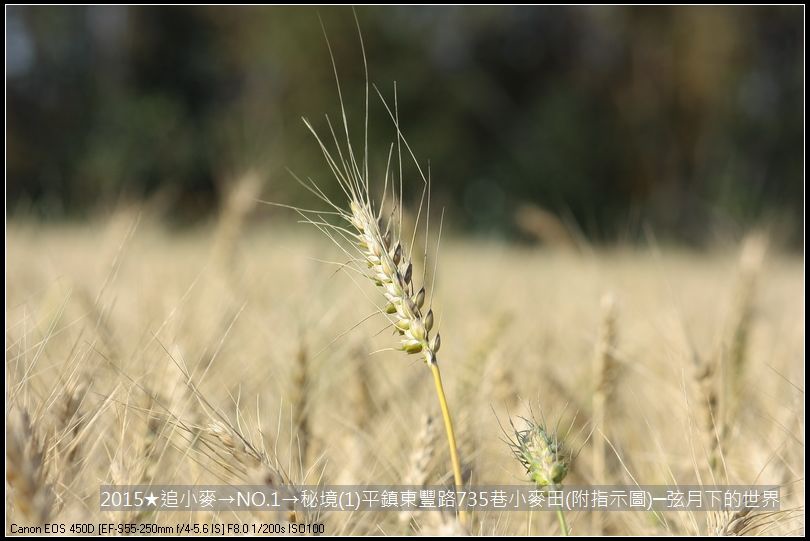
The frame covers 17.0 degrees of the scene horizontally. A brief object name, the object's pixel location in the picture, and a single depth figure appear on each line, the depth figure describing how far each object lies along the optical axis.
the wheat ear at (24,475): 1.03
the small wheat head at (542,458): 1.07
